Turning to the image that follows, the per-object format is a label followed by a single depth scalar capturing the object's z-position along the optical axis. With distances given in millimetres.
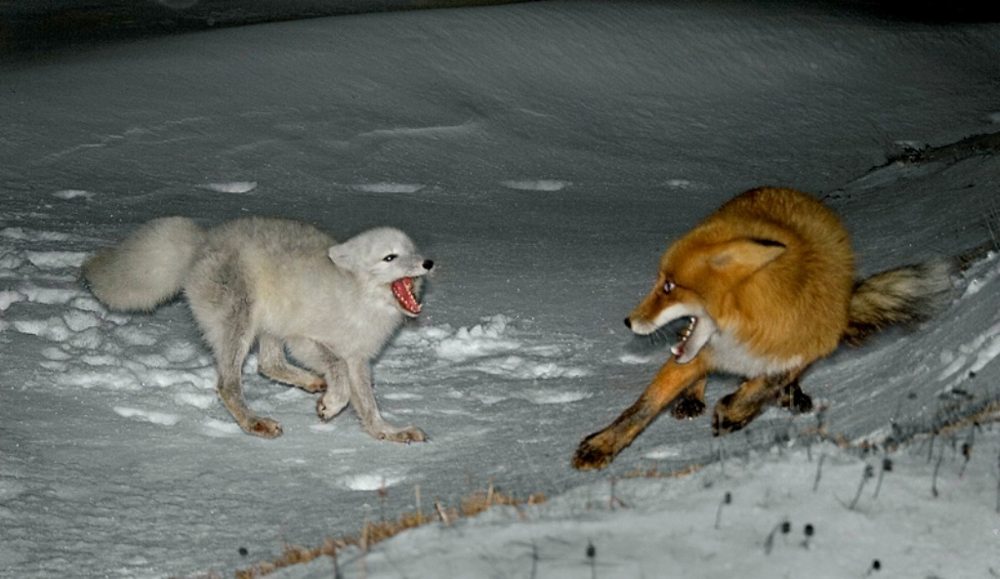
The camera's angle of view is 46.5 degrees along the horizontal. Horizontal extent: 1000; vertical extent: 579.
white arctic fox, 5672
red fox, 5074
